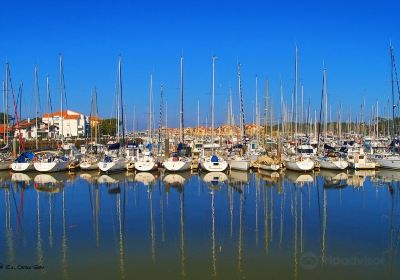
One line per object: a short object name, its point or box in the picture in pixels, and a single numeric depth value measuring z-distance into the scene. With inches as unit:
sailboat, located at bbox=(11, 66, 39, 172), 1571.1
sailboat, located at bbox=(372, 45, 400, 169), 1596.9
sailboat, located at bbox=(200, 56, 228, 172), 1560.0
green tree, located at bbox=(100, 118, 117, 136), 4123.5
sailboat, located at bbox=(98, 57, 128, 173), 1537.9
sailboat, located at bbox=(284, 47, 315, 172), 1537.9
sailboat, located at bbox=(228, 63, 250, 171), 1583.4
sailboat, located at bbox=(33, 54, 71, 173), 1560.0
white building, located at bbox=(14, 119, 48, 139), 3331.2
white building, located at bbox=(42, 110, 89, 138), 4379.9
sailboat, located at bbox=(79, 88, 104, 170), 1628.9
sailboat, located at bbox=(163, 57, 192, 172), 1551.4
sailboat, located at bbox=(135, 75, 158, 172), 1572.3
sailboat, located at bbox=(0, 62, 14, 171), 1658.5
